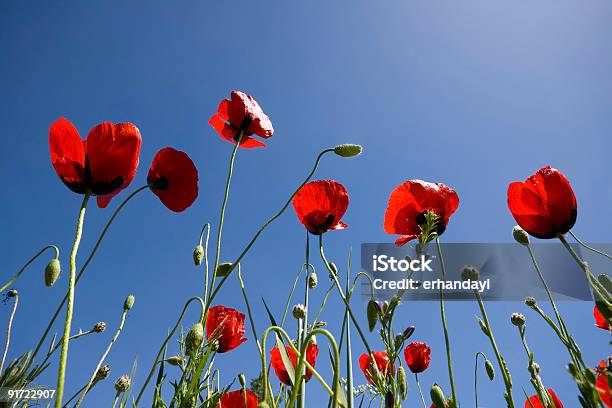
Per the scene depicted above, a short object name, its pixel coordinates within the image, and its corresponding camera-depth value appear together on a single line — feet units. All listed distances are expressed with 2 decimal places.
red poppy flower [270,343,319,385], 1.99
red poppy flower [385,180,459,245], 1.76
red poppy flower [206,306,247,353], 2.13
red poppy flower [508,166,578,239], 1.60
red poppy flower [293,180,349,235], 2.00
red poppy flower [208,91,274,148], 2.22
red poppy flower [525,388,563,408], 1.78
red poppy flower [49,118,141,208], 1.39
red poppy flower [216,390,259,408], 1.83
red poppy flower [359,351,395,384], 2.42
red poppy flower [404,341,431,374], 2.69
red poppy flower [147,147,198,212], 1.68
